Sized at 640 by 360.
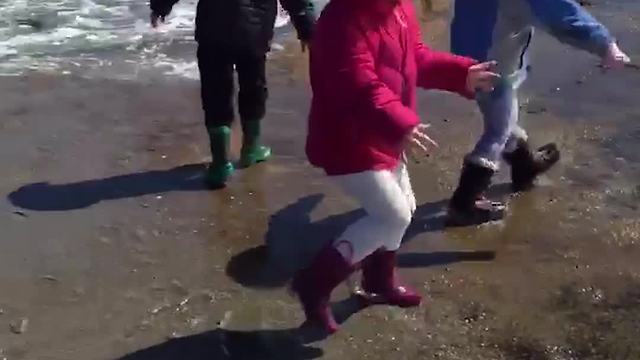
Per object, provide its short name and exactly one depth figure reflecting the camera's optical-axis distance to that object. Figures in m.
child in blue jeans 4.24
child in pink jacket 3.49
